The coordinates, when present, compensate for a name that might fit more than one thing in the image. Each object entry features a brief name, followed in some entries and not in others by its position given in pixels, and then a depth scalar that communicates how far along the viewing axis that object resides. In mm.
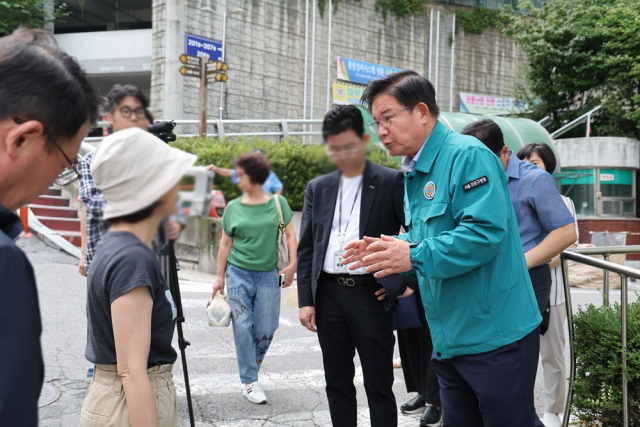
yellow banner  22250
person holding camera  791
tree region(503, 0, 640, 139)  19453
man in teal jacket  2098
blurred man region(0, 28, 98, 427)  886
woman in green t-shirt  2620
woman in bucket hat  768
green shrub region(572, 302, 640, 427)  2982
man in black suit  2477
